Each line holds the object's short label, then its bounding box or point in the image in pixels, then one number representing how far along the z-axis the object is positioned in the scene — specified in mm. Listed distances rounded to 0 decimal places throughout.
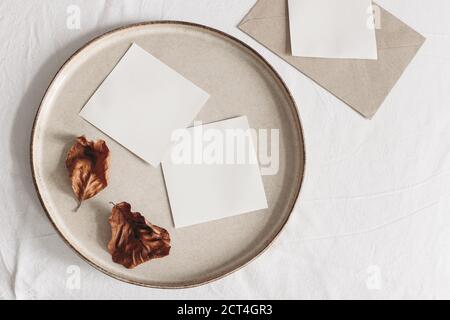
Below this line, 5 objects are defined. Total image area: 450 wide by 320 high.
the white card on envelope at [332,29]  578
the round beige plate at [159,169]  523
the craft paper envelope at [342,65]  575
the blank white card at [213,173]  540
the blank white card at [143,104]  536
